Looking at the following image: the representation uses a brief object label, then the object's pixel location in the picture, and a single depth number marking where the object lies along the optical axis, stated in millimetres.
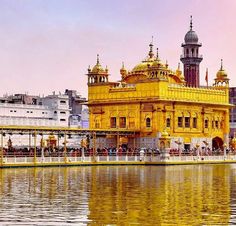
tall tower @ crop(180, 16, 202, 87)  119438
